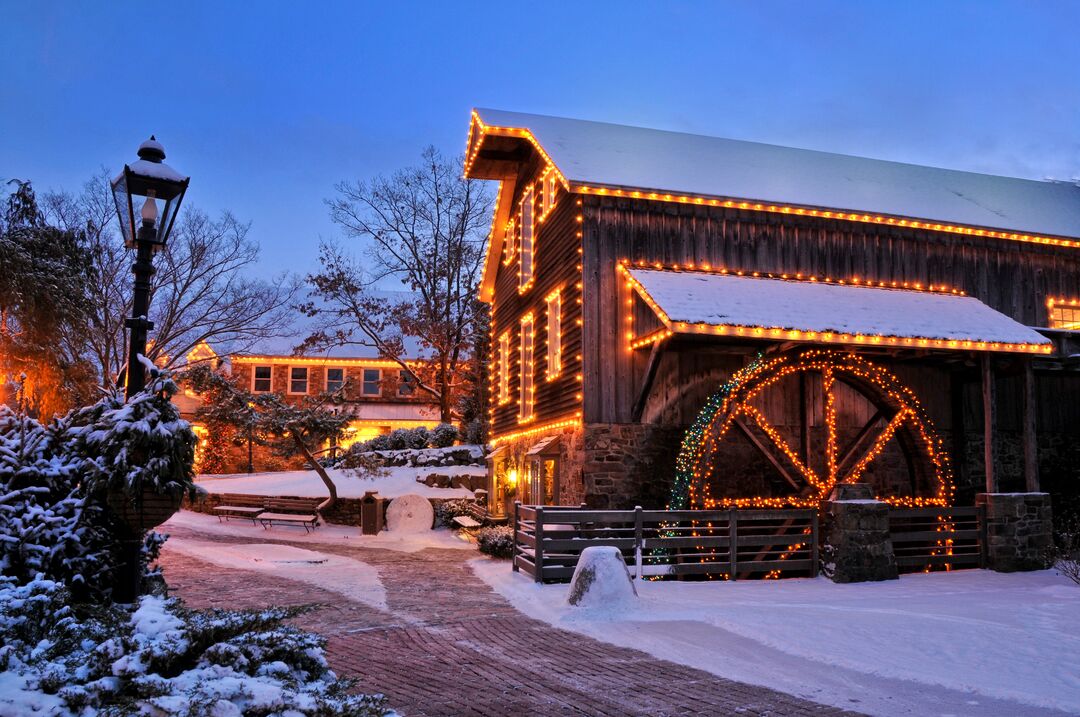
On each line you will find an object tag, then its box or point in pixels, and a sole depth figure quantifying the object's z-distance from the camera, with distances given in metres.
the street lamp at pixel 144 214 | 6.70
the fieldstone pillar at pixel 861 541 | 12.59
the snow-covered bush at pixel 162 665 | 3.61
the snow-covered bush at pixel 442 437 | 28.66
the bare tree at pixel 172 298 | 23.59
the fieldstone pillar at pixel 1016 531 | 13.98
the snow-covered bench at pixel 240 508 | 22.42
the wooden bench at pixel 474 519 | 20.17
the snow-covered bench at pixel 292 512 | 21.30
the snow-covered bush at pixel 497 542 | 15.84
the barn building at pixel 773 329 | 14.61
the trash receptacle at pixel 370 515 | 20.73
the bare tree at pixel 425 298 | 31.95
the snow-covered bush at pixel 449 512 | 22.11
